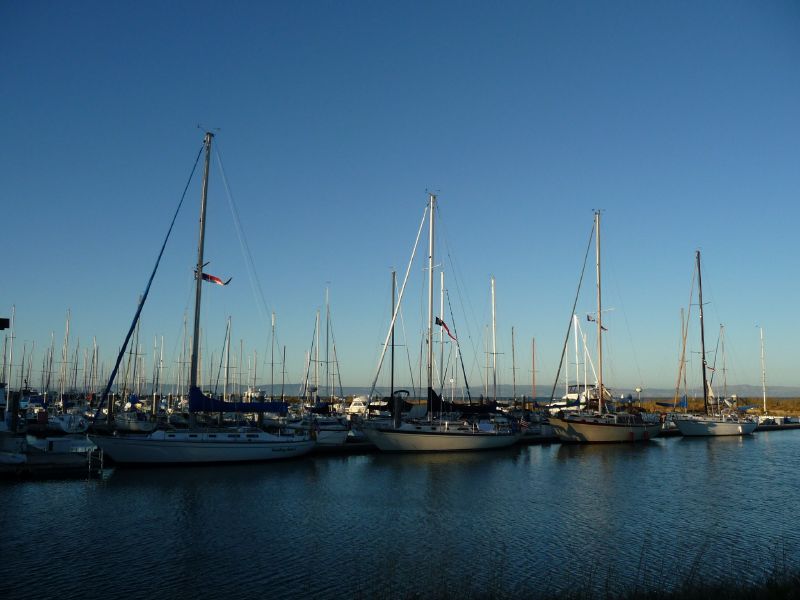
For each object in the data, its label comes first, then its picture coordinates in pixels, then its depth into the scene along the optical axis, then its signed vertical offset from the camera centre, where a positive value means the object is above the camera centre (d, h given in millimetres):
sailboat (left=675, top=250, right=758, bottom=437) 64812 -4513
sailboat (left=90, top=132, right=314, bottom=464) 36188 -4024
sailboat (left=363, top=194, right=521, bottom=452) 45250 -4194
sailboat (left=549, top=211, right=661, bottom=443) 54844 -4121
